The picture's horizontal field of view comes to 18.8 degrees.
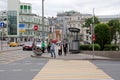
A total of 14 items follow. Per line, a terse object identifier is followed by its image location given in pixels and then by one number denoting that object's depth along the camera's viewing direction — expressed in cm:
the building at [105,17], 16819
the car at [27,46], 6538
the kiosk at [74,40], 4400
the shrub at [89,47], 4554
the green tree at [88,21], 12875
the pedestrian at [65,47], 4120
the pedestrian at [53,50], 3696
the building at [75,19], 16938
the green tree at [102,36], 5116
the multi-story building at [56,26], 13166
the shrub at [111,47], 4641
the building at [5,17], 14688
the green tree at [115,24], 9797
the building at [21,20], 14738
